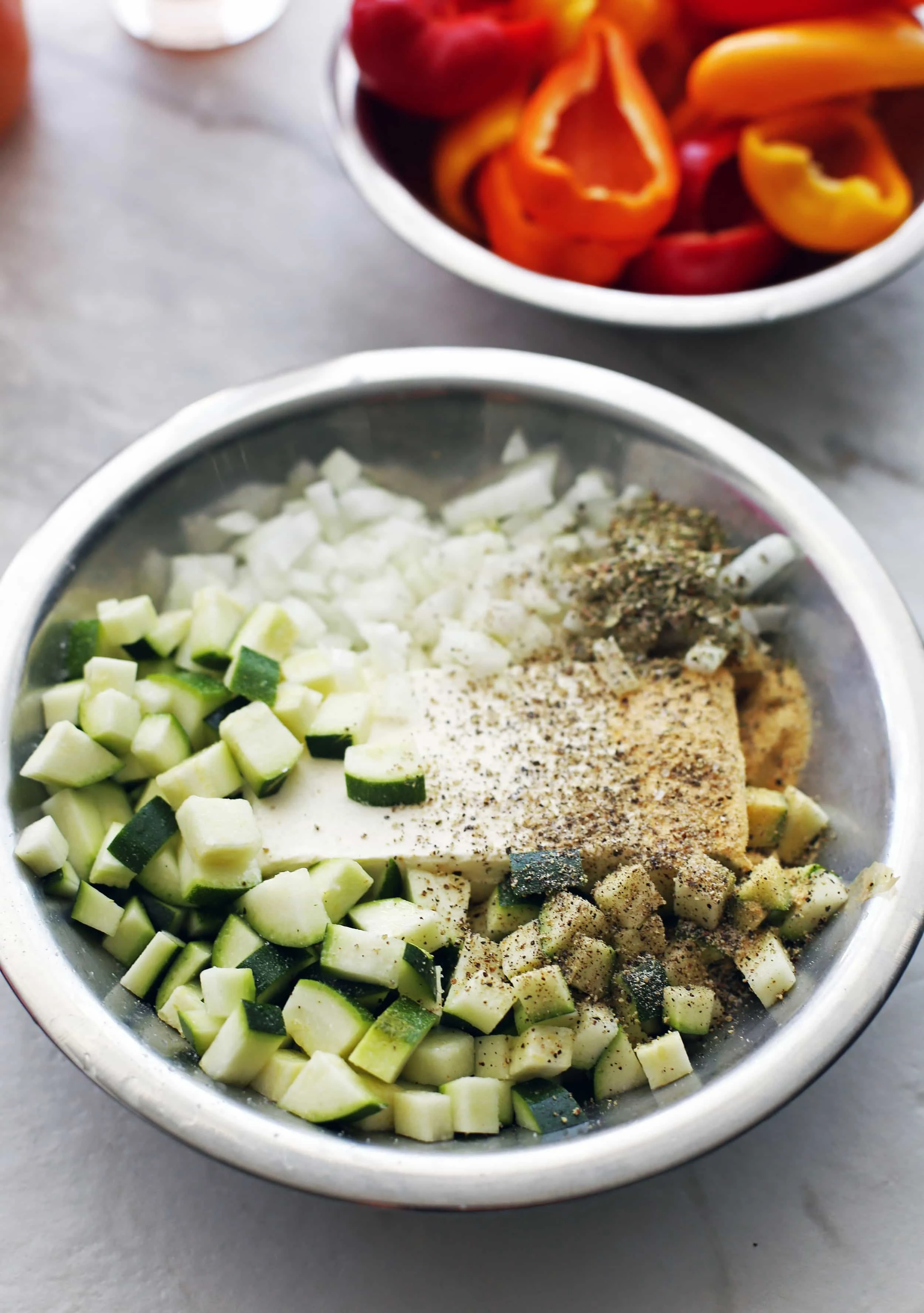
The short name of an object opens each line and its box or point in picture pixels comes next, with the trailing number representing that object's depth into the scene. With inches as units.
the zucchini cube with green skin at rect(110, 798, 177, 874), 22.4
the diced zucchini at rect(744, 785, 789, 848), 23.2
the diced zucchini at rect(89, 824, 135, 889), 22.4
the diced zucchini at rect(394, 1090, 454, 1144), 21.5
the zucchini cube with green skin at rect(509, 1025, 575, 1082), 21.7
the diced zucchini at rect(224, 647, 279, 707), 23.2
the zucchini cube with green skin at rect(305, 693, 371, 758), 23.1
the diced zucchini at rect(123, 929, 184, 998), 22.1
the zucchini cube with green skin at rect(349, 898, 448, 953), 22.2
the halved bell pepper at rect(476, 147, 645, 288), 25.8
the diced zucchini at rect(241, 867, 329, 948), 22.0
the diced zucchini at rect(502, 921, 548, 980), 22.0
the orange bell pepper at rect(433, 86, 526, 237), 26.0
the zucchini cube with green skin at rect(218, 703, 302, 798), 22.8
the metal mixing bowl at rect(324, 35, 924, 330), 25.0
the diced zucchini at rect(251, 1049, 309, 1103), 21.6
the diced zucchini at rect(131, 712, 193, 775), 22.9
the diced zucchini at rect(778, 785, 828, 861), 23.3
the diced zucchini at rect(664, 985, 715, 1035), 22.1
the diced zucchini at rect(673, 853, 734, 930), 22.4
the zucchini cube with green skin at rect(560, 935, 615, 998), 22.1
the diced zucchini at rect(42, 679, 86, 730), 23.2
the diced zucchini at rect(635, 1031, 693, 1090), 21.8
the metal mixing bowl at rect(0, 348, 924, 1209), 20.8
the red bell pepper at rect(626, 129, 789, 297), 25.8
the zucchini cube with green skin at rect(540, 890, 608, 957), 22.1
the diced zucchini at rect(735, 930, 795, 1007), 22.1
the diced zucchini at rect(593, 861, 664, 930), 22.3
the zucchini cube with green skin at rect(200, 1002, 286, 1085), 21.4
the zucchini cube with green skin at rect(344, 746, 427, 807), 22.7
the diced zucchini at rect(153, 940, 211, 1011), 22.2
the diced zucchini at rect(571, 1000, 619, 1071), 21.9
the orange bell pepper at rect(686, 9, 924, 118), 25.3
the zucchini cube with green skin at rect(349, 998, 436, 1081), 21.5
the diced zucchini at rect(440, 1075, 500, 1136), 21.6
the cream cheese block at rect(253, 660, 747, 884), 22.7
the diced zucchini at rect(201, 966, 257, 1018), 21.7
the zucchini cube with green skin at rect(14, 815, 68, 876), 22.0
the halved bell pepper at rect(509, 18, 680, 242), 25.3
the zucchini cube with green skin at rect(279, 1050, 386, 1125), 21.2
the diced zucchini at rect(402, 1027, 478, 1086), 21.9
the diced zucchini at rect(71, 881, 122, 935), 22.2
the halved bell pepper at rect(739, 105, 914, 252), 25.4
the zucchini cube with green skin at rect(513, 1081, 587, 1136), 21.6
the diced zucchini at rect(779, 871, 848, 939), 22.4
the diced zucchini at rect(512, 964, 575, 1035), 21.7
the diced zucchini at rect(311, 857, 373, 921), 22.3
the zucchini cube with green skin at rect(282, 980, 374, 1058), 21.7
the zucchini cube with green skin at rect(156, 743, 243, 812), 22.7
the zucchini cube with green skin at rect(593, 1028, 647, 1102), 22.0
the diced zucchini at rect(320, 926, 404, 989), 21.9
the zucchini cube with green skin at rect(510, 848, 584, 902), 22.3
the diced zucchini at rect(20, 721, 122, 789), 22.5
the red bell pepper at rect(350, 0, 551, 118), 25.5
